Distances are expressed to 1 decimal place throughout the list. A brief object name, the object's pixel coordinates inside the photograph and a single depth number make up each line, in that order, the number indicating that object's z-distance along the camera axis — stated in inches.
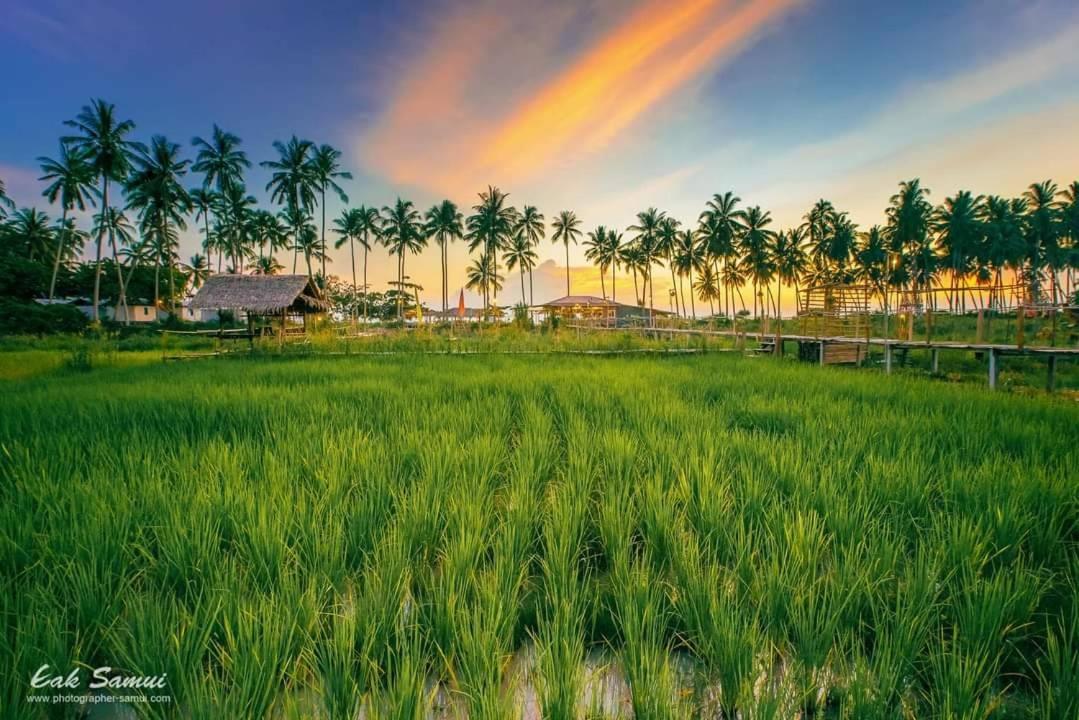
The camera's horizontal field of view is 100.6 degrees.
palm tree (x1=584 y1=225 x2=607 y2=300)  2030.0
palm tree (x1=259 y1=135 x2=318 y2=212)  1277.1
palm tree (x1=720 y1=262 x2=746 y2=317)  1909.4
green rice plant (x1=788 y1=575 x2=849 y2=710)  56.8
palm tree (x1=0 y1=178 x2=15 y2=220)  1328.5
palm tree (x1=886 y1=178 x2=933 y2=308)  1562.5
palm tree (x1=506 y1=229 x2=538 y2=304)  1865.2
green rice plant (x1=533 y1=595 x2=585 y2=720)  50.4
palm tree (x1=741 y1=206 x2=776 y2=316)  1630.2
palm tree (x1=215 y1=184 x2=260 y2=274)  1359.5
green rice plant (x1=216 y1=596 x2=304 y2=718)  50.9
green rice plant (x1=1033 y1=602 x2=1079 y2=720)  48.9
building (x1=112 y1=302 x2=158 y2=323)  1526.8
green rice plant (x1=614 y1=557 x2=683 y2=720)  50.5
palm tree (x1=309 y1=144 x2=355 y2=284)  1302.9
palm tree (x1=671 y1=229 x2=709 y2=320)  1810.3
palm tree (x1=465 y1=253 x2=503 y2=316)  1934.1
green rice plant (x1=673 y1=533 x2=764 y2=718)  56.4
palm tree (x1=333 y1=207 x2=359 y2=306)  1672.0
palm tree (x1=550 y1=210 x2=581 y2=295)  1985.7
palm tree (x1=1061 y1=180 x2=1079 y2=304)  1523.1
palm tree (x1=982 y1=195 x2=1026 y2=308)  1544.0
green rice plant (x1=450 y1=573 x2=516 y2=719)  49.1
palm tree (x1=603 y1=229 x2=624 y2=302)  2014.0
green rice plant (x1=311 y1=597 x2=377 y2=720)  52.5
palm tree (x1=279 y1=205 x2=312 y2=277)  1451.8
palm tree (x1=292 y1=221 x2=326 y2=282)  1565.7
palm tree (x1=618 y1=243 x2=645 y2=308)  1967.3
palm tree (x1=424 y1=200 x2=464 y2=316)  1664.6
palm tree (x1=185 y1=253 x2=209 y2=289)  2012.1
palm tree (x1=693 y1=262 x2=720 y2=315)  2044.8
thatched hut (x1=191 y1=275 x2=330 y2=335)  757.9
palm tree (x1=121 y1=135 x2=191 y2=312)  1168.8
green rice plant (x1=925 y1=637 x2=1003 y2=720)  48.5
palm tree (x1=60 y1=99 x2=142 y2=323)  1047.6
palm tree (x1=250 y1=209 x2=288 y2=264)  1603.1
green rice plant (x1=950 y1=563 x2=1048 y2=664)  60.9
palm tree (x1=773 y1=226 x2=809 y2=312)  1806.1
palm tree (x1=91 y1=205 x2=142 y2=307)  1241.8
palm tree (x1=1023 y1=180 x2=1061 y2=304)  1592.0
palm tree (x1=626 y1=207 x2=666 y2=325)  1861.5
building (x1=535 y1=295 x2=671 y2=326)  1067.3
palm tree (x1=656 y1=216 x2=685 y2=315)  1831.9
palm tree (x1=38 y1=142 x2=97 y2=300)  1186.0
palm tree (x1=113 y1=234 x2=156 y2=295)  1638.0
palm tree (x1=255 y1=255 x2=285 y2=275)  1823.3
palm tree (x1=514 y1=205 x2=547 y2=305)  1827.0
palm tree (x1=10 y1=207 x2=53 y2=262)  1529.3
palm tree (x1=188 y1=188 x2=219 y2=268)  1429.6
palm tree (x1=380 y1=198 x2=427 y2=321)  1656.0
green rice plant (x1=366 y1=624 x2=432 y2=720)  48.0
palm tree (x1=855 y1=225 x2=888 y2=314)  1828.2
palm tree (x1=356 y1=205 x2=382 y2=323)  1670.8
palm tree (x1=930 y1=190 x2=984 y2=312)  1578.5
